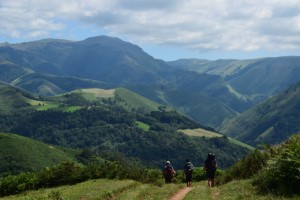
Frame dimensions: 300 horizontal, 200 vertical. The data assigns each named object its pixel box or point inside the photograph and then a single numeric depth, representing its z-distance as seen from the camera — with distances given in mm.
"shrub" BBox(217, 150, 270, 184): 36906
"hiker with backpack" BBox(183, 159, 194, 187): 46088
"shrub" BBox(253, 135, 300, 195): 24906
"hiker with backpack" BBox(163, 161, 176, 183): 49978
